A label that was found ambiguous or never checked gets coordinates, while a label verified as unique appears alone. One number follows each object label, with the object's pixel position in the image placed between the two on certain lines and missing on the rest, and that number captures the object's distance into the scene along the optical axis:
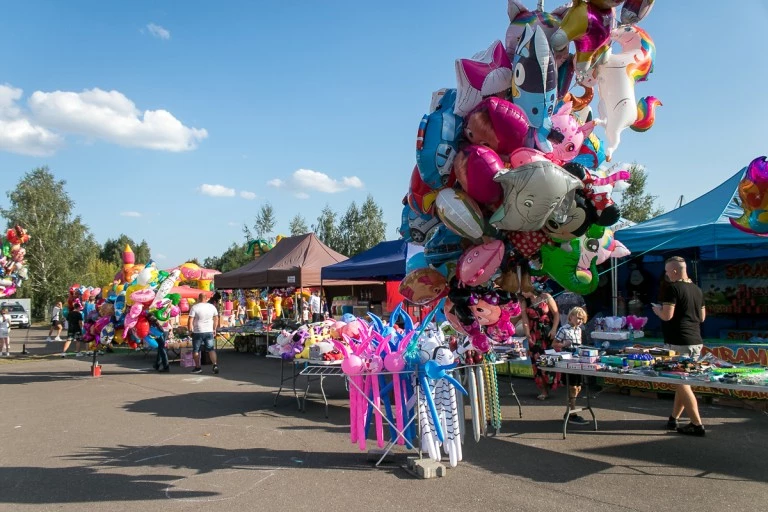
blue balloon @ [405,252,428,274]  4.47
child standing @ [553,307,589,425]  6.36
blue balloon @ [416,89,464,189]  3.59
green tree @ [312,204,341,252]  44.06
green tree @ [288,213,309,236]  44.74
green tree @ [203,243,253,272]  56.78
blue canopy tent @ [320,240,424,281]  10.82
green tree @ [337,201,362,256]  43.56
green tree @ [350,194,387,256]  43.34
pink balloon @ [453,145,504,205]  3.24
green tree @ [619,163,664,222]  25.48
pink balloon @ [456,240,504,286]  3.48
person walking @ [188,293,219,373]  10.68
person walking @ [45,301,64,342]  20.66
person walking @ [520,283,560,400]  6.51
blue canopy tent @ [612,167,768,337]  7.17
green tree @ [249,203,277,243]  43.53
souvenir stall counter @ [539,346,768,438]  4.31
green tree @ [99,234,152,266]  63.40
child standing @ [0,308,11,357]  14.76
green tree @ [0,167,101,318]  36.38
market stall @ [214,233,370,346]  13.63
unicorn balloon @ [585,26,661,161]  3.73
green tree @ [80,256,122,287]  38.09
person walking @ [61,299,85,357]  15.21
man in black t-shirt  5.54
